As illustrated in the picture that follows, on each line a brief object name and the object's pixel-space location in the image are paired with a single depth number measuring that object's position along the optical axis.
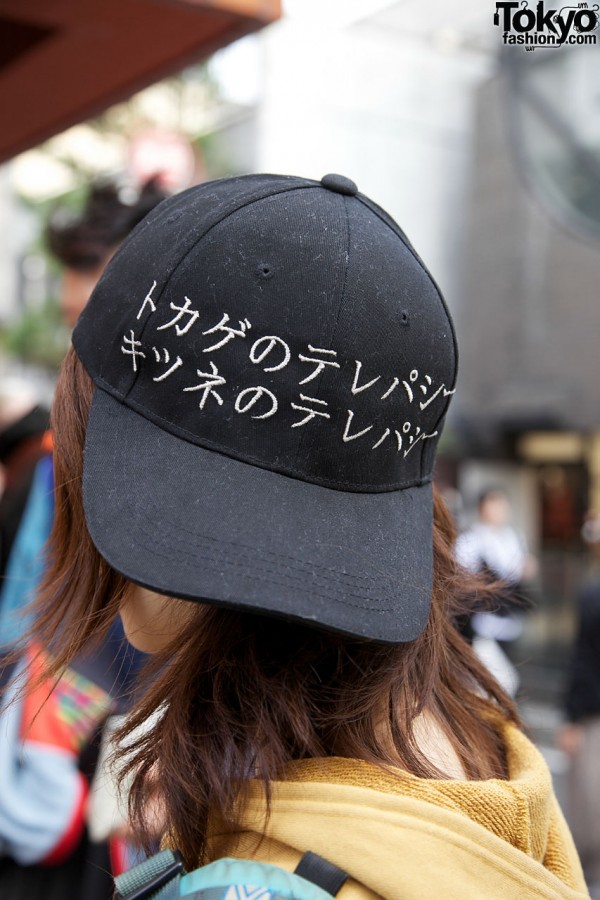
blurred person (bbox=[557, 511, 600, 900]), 4.03
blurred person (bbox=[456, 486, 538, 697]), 5.23
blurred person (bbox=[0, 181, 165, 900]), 2.13
